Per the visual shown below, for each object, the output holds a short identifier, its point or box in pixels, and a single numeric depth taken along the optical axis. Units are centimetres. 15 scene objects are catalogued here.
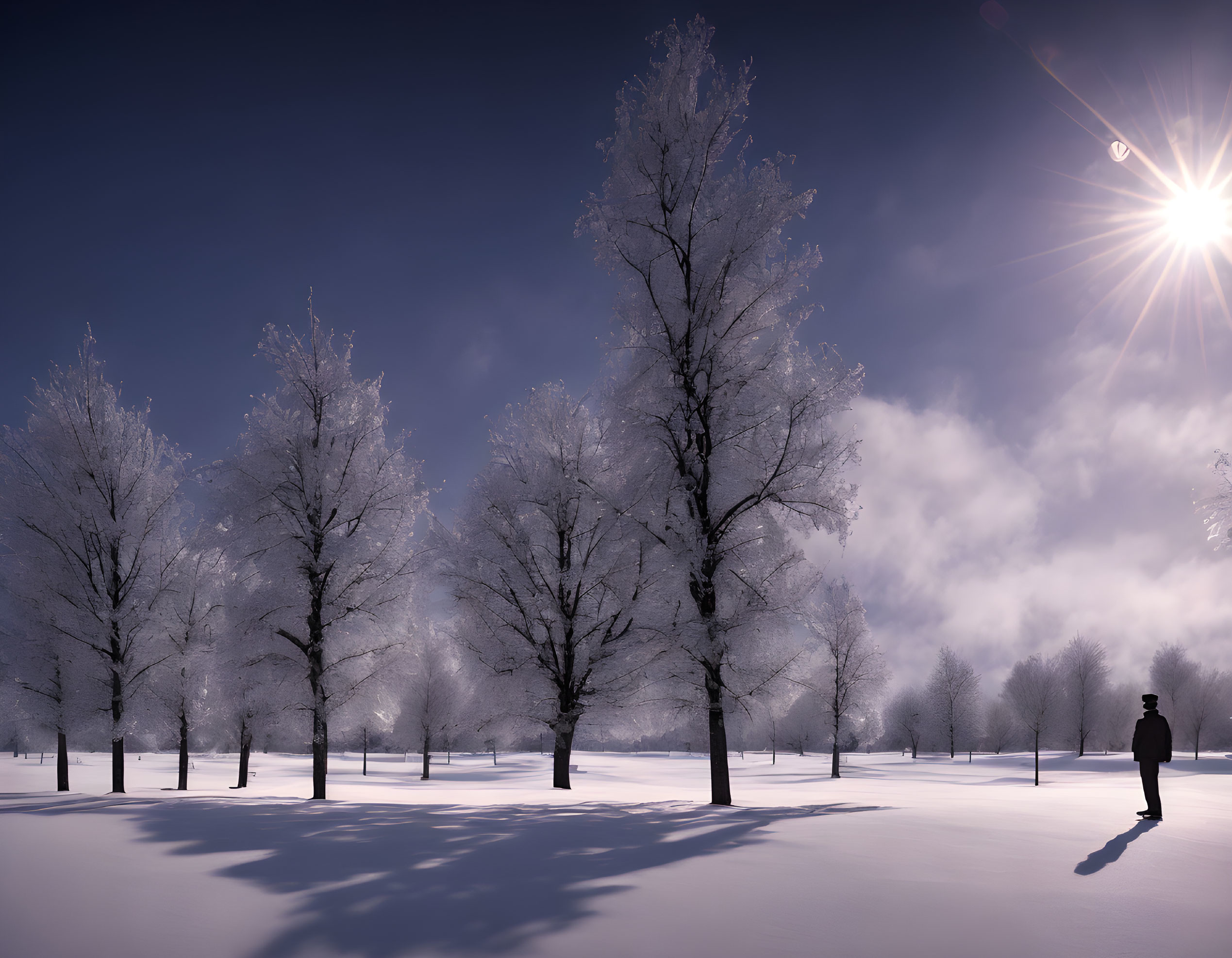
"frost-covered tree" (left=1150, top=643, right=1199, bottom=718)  6291
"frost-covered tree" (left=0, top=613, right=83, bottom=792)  1573
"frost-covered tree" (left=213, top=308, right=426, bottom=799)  1277
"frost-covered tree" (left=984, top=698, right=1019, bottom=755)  7919
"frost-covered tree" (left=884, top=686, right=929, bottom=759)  7938
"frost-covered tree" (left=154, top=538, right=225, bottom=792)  1619
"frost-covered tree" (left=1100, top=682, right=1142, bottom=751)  7875
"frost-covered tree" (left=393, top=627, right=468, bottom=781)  4031
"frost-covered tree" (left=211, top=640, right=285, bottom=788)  1259
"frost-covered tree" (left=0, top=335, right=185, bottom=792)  1491
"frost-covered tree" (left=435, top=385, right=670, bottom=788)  1577
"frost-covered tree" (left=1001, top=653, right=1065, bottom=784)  4759
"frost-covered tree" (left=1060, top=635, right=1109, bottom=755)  5512
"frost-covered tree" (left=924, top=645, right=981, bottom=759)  5803
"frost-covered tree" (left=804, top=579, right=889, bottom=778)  3475
